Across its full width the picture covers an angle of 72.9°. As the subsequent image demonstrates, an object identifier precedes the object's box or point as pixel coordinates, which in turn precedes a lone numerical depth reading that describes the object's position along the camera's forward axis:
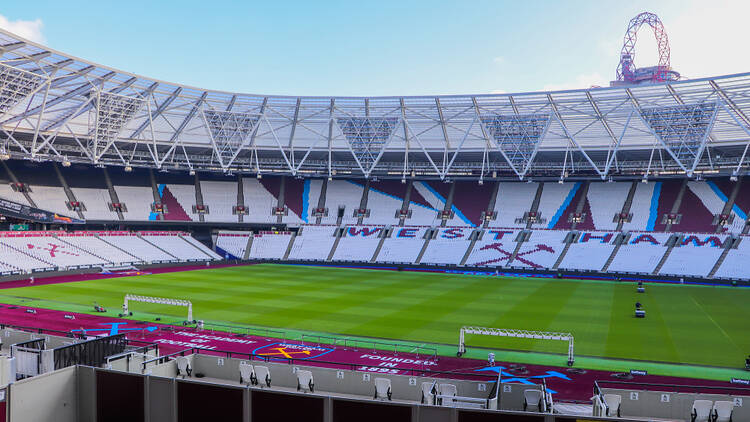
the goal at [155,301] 27.83
